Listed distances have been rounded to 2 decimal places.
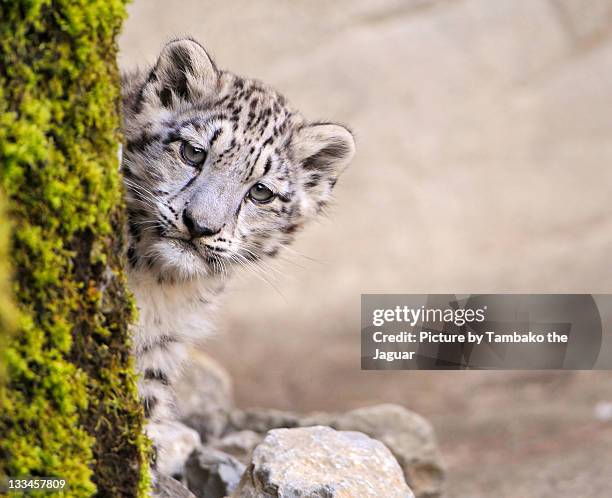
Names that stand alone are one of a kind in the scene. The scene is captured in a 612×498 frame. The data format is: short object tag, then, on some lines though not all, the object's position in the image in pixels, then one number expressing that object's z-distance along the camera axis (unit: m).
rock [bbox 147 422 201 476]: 10.75
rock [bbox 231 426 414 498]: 8.55
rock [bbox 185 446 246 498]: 10.59
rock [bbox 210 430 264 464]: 13.09
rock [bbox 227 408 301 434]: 14.58
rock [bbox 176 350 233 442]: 14.62
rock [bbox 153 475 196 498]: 9.09
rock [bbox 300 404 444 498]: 12.91
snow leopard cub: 9.45
